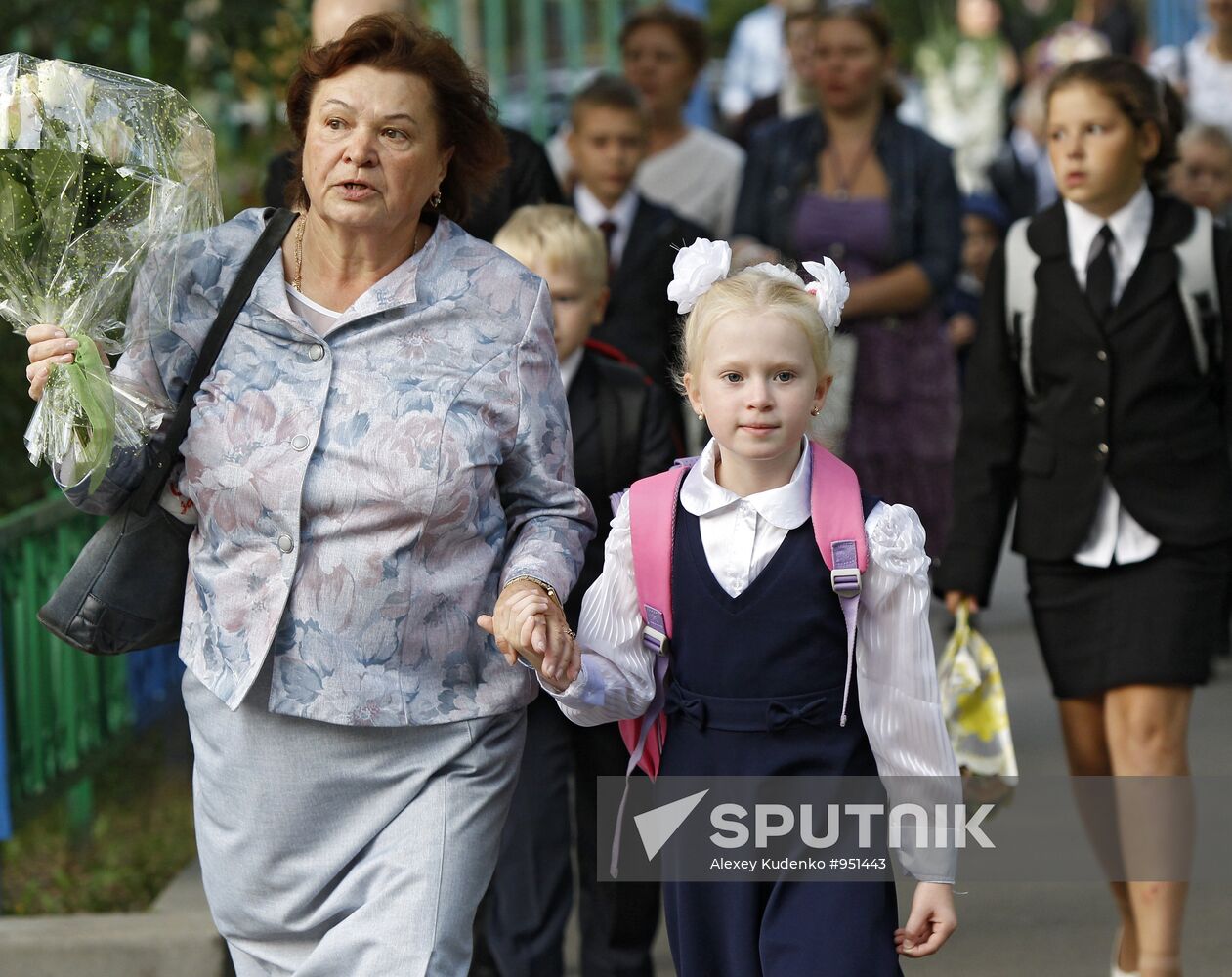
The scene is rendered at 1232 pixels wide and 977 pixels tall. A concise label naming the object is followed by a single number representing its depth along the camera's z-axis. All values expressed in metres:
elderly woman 6.64
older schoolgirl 9.45
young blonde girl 6.72
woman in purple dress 13.80
